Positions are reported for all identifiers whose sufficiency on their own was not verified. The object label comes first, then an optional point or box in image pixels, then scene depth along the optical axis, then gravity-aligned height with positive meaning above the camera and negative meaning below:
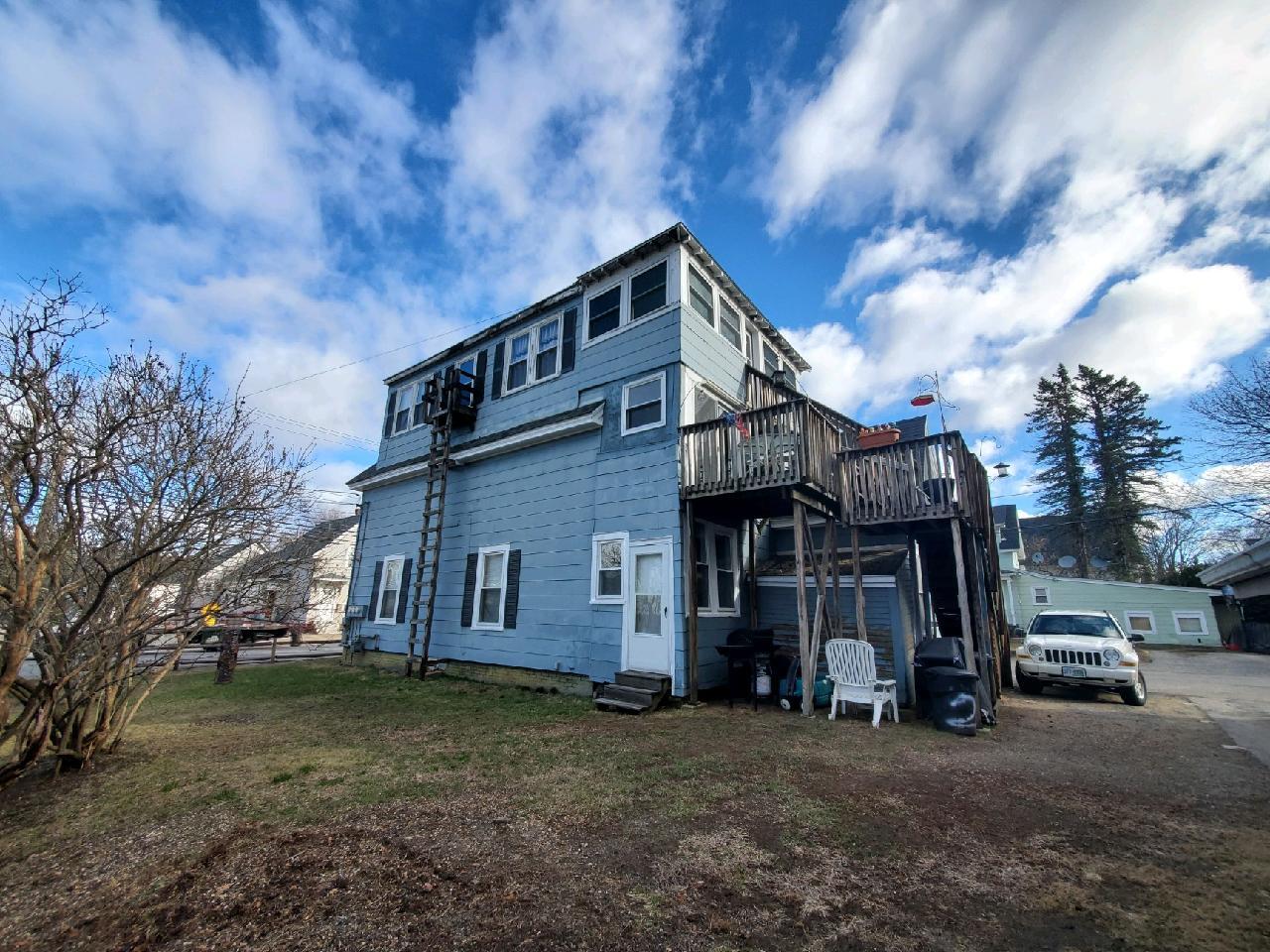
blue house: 8.43 +1.82
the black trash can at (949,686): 6.67 -0.88
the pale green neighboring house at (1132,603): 23.09 +0.82
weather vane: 9.98 +4.03
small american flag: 8.62 +3.02
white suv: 8.80 -0.63
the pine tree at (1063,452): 31.86 +10.30
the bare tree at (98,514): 3.71 +0.71
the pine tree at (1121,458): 29.81 +9.29
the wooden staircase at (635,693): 7.83 -1.25
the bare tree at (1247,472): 12.52 +4.11
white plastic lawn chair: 7.18 -0.86
